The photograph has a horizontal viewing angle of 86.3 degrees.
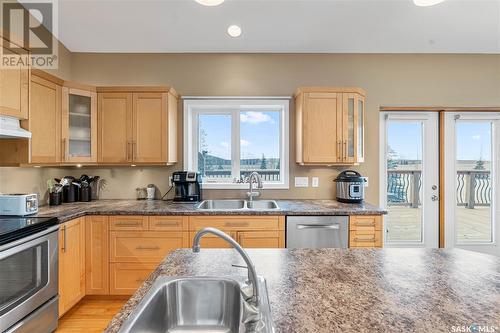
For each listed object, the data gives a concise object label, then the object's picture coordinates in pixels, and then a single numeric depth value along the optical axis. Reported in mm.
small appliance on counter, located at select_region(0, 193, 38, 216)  2121
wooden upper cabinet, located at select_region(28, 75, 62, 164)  2367
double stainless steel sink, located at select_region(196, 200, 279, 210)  3105
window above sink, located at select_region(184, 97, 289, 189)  3438
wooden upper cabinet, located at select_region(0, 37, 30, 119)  2008
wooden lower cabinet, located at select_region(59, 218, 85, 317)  2240
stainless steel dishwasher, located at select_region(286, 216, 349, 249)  2566
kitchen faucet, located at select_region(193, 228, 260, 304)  887
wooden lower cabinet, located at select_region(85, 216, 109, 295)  2566
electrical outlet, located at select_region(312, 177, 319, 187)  3338
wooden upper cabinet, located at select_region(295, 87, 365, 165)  2971
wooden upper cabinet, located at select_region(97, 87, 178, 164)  2959
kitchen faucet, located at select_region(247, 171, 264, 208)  3055
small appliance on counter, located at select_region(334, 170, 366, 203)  2980
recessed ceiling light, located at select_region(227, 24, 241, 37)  2959
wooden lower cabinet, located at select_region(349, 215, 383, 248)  2594
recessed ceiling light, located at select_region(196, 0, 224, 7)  1642
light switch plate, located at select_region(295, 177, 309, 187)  3338
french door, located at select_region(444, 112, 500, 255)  3357
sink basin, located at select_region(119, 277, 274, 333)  1082
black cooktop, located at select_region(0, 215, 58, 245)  1658
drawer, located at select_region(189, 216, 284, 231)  2588
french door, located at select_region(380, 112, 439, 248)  3379
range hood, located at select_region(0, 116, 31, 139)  1992
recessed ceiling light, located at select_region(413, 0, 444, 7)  1756
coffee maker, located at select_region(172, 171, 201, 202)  3035
